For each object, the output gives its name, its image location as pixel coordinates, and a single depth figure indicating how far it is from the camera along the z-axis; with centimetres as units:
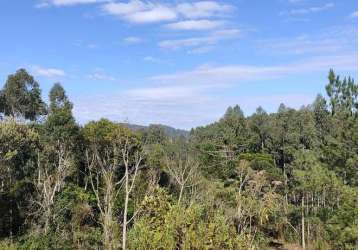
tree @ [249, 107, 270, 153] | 5791
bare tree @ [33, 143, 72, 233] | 2230
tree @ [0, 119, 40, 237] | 2559
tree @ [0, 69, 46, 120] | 4944
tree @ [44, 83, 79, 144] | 3016
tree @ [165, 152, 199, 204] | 3027
